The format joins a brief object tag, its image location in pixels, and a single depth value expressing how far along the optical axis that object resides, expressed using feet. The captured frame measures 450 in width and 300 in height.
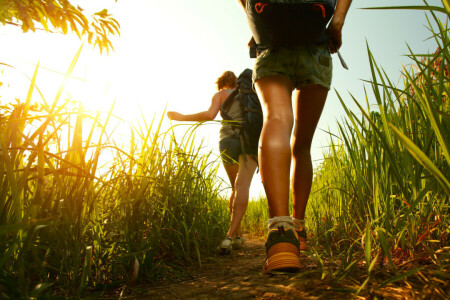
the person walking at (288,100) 3.94
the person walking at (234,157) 8.30
